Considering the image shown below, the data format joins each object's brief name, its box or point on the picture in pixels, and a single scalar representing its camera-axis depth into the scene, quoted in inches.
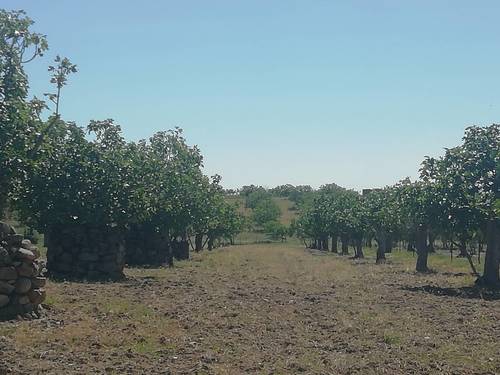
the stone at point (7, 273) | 615.2
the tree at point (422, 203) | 1106.1
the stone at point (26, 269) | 623.2
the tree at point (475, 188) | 1067.3
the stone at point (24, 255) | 623.8
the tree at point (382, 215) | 2122.3
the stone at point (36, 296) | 634.8
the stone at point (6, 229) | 631.2
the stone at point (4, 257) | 613.3
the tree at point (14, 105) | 643.5
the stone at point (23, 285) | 623.7
